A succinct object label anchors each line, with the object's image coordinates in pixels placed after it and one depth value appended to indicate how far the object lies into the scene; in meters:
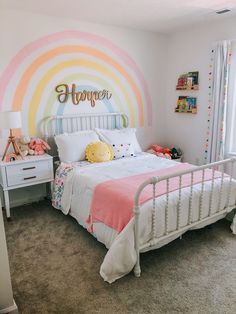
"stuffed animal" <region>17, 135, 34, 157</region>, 3.19
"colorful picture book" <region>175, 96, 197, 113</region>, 4.03
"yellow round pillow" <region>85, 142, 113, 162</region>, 3.22
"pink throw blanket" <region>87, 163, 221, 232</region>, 2.08
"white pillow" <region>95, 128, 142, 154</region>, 3.53
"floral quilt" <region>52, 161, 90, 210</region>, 3.03
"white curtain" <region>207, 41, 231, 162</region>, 3.49
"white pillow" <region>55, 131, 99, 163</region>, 3.23
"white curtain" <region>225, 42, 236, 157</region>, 3.47
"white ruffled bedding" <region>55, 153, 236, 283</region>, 1.92
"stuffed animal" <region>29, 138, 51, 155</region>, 3.23
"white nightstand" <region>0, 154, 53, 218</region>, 2.90
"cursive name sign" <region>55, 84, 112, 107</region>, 3.49
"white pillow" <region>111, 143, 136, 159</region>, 3.44
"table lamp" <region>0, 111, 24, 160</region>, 2.86
